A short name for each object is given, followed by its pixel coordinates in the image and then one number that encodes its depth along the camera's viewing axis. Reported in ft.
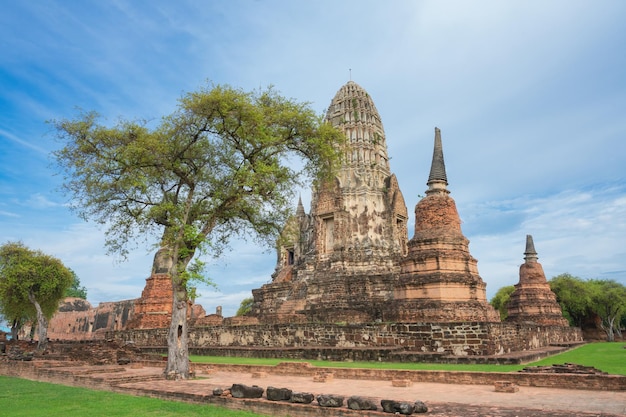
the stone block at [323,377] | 38.89
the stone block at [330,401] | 23.61
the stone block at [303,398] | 24.99
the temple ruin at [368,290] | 59.06
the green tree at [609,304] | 139.74
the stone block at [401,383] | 34.57
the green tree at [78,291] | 225.58
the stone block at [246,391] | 27.49
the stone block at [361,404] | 22.62
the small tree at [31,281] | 88.28
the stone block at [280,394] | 26.03
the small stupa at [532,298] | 100.94
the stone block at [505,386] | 30.91
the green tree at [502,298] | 153.99
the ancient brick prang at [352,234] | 93.97
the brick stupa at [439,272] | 60.75
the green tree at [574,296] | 142.20
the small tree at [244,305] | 192.23
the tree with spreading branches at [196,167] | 45.65
